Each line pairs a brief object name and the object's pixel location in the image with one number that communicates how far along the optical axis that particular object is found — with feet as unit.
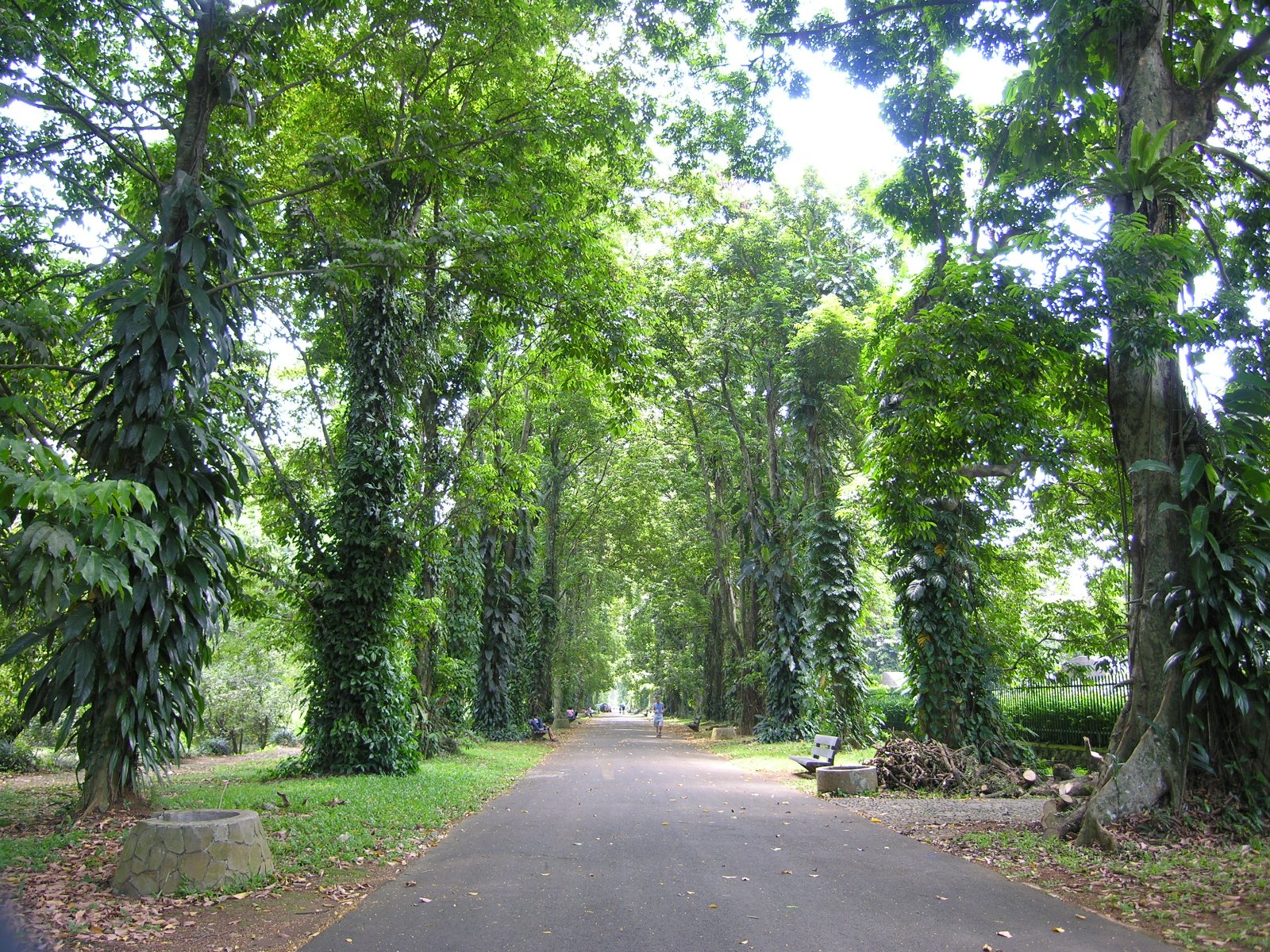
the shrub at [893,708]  79.46
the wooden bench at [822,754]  48.83
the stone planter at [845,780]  41.47
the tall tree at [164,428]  25.05
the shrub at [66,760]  58.65
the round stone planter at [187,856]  19.57
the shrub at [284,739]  98.99
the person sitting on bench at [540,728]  91.20
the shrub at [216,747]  78.16
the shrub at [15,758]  52.95
